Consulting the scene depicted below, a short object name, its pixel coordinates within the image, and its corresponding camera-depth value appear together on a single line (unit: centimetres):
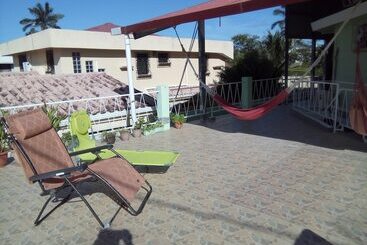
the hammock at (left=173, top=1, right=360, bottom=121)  629
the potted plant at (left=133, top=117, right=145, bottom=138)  762
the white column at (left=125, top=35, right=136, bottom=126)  796
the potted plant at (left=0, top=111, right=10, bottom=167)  582
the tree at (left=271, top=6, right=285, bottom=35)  4012
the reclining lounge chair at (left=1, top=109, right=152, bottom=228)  353
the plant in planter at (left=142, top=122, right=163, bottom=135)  782
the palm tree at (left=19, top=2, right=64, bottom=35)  5222
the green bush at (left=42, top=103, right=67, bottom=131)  645
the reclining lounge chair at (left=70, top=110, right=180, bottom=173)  491
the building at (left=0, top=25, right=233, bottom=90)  1442
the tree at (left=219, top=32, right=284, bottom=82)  1260
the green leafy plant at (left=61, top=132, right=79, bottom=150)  648
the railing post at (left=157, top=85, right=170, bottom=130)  823
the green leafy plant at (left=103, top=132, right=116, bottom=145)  718
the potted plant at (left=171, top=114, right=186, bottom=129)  846
